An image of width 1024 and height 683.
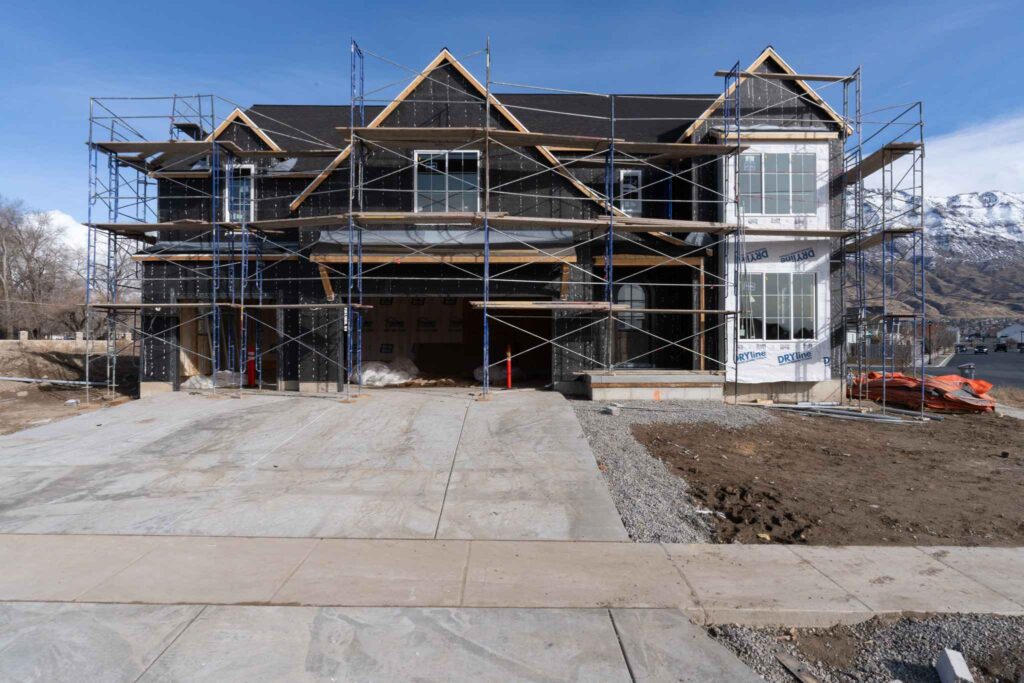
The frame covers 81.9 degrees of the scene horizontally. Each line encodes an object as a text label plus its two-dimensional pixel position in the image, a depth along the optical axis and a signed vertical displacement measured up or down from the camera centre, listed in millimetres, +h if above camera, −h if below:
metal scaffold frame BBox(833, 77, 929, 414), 14898 +3031
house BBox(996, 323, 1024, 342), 111988 +3970
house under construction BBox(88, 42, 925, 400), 15188 +3049
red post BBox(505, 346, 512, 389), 15828 -507
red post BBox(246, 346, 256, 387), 17438 -666
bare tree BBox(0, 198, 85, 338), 45141 +5249
